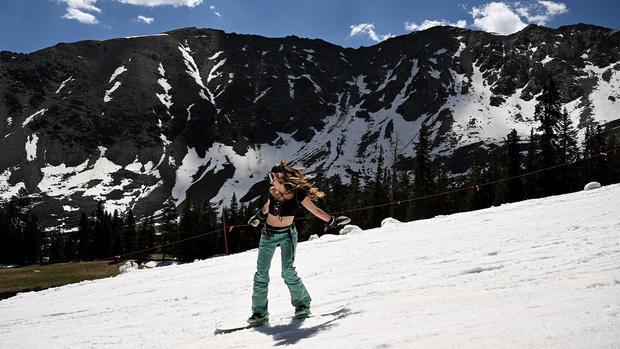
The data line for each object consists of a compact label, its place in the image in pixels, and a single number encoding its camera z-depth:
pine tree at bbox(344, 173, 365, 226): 55.40
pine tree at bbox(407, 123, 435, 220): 49.72
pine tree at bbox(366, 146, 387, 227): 53.06
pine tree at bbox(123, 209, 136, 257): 77.81
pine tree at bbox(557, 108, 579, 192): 42.49
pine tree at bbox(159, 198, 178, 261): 74.19
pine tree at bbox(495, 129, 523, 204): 47.44
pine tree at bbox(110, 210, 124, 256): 76.44
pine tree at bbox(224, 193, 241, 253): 76.00
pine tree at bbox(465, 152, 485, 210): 56.97
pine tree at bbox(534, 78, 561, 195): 41.38
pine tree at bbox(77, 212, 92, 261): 78.12
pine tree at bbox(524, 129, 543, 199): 43.09
